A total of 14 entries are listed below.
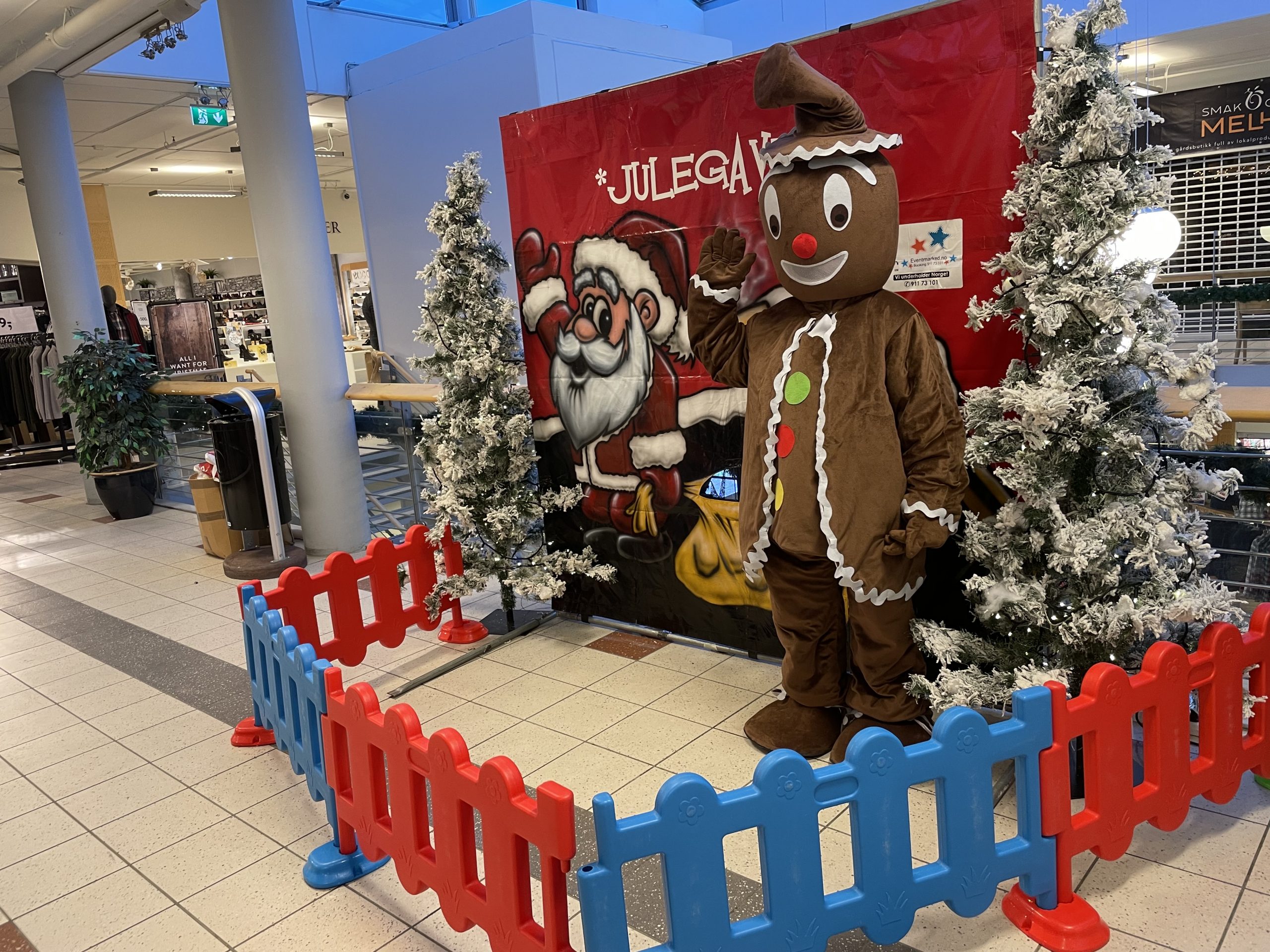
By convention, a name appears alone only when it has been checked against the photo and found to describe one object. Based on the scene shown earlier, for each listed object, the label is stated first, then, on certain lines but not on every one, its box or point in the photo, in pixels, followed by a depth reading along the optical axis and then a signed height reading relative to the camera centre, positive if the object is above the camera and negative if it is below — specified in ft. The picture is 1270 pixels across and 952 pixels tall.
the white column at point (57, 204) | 23.90 +3.93
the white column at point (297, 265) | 17.07 +1.31
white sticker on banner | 9.49 +0.16
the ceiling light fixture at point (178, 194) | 46.55 +7.52
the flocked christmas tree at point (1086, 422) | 7.70 -1.35
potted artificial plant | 23.53 -1.49
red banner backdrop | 9.21 +0.53
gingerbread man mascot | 8.54 -1.17
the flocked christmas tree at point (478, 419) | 13.03 -1.37
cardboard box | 19.72 -3.46
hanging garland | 18.47 -0.96
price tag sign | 37.73 +1.69
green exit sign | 26.20 +6.17
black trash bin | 18.52 -2.43
